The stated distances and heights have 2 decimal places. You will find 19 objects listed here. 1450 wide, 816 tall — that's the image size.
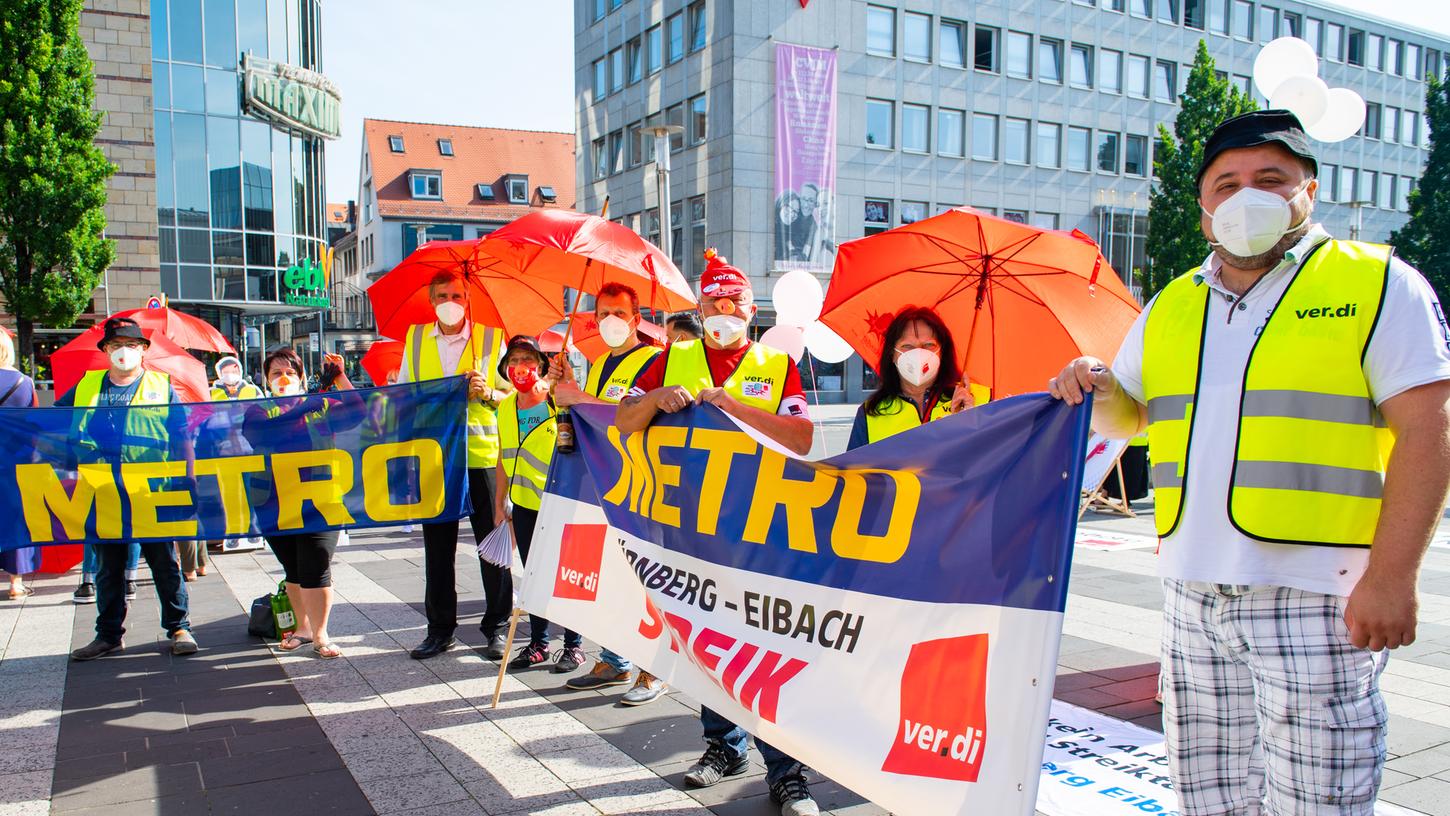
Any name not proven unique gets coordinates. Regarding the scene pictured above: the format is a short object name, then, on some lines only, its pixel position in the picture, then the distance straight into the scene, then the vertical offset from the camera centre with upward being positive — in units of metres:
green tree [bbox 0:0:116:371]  17.58 +3.33
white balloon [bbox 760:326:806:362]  6.08 +0.10
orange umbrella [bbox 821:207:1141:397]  4.30 +0.26
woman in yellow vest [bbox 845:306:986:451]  3.96 -0.10
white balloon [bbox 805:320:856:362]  6.21 +0.07
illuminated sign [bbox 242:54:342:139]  33.53 +8.77
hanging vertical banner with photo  37.72 +7.36
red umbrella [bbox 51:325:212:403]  8.62 -0.03
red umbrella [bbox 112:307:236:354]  10.54 +0.32
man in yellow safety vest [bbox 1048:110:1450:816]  2.14 -0.28
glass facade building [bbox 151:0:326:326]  32.09 +6.37
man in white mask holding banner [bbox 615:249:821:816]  3.90 -0.14
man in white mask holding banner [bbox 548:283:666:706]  5.11 -0.05
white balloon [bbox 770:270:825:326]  5.98 +0.32
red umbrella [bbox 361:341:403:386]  10.07 -0.01
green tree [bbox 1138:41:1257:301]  32.25 +5.76
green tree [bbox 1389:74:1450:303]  40.00 +5.68
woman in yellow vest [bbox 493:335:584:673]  5.67 -0.53
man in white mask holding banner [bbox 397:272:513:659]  5.94 -0.75
